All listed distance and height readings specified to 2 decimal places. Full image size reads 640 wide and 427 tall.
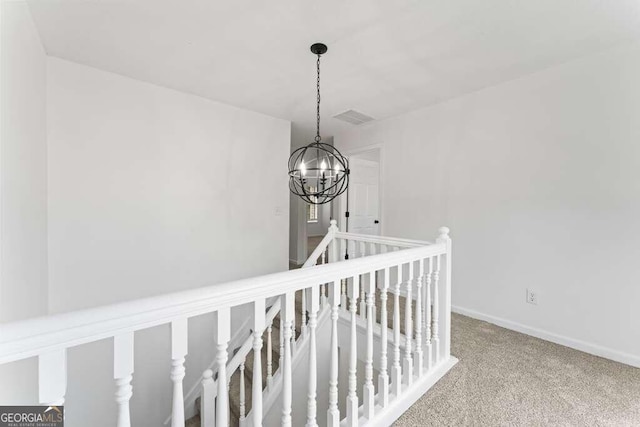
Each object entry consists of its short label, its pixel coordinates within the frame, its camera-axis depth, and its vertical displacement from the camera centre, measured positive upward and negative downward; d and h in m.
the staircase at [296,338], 0.64 -0.47
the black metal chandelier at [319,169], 1.98 +0.32
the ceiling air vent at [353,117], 3.43 +1.26
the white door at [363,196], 4.26 +0.27
